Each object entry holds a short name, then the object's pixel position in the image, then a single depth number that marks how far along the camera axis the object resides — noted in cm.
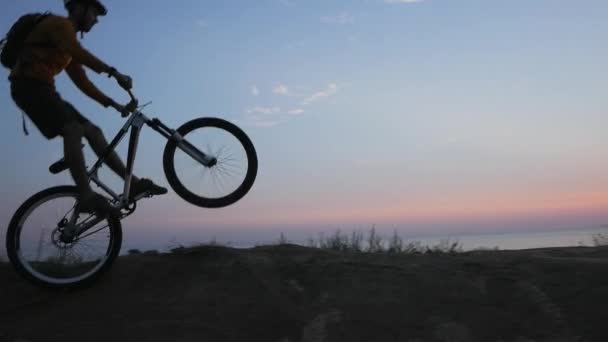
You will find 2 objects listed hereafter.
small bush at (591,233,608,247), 758
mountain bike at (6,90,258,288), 444
